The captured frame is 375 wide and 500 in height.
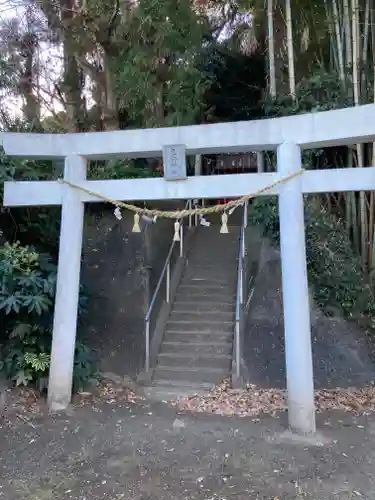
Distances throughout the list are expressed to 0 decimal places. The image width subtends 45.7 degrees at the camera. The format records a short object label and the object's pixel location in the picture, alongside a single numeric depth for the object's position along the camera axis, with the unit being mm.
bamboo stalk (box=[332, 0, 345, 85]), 6777
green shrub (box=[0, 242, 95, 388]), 4629
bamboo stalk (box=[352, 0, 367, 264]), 6352
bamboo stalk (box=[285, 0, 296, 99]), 7004
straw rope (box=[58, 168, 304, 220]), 4164
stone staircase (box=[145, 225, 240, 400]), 5566
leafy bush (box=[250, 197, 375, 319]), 6098
